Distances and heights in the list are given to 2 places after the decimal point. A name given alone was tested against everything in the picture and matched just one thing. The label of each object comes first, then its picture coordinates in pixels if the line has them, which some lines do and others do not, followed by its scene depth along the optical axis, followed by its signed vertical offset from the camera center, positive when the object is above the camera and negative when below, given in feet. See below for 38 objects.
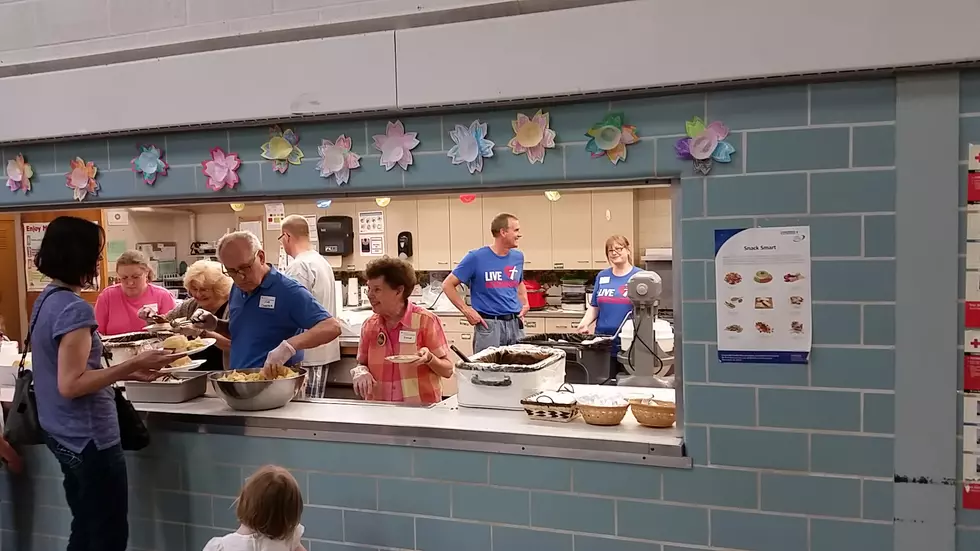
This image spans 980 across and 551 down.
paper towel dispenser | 25.39 +0.71
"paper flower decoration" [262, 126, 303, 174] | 9.61 +1.36
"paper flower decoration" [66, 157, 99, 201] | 10.71 +1.14
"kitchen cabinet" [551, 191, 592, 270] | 23.58 +0.68
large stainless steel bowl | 10.00 -1.79
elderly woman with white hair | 13.71 -0.60
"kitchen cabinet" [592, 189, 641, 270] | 23.29 +1.06
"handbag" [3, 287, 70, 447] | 9.48 -1.95
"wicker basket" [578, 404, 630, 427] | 8.95 -1.91
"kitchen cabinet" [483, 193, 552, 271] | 24.08 +0.84
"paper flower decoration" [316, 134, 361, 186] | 9.36 +1.19
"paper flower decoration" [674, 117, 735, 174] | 7.93 +1.11
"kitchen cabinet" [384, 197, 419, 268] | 25.13 +1.13
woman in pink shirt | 15.23 -0.80
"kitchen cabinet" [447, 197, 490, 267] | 24.50 +0.86
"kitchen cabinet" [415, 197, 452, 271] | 24.85 +0.63
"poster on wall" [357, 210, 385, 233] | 25.58 +1.17
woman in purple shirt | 8.78 -1.45
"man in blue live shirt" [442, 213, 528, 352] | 18.48 -0.72
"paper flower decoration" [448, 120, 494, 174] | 8.79 +1.26
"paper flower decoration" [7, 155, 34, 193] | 11.12 +1.29
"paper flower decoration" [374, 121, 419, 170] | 9.11 +1.33
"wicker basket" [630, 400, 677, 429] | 8.77 -1.87
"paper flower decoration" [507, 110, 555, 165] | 8.54 +1.31
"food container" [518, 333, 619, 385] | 15.49 -2.17
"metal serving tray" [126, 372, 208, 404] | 10.87 -1.88
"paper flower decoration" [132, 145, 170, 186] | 10.30 +1.29
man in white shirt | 16.63 -0.21
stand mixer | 12.00 -1.51
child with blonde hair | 7.17 -2.43
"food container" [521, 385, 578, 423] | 9.11 -1.84
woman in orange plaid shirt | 11.13 -1.36
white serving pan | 9.84 -1.66
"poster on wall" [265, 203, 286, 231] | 26.18 +1.41
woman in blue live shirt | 17.54 -0.96
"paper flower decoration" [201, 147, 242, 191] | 9.87 +1.16
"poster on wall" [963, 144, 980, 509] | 7.27 -0.96
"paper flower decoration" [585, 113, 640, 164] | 8.25 +1.24
